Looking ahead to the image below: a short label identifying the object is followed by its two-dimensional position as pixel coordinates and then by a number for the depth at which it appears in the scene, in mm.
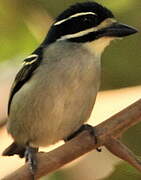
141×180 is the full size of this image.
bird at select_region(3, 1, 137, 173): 1574
